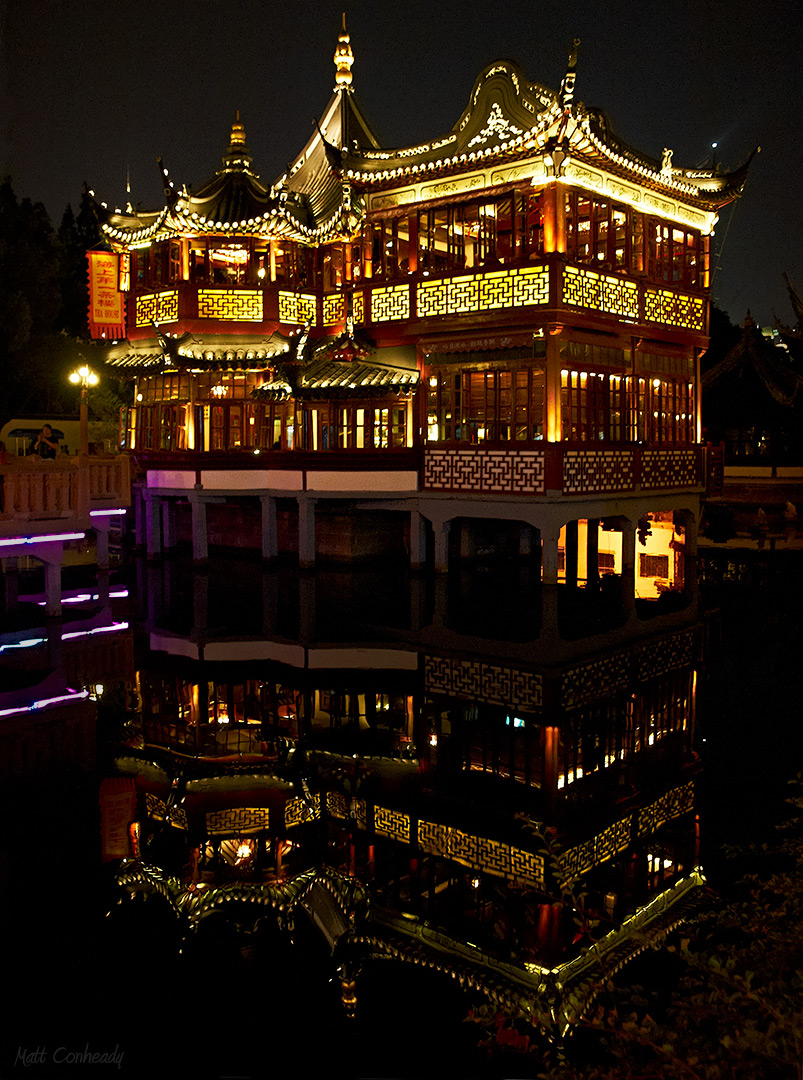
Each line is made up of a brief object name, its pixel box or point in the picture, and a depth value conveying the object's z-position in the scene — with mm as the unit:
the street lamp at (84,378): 19436
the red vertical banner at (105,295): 22406
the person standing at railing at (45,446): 18344
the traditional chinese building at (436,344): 15781
